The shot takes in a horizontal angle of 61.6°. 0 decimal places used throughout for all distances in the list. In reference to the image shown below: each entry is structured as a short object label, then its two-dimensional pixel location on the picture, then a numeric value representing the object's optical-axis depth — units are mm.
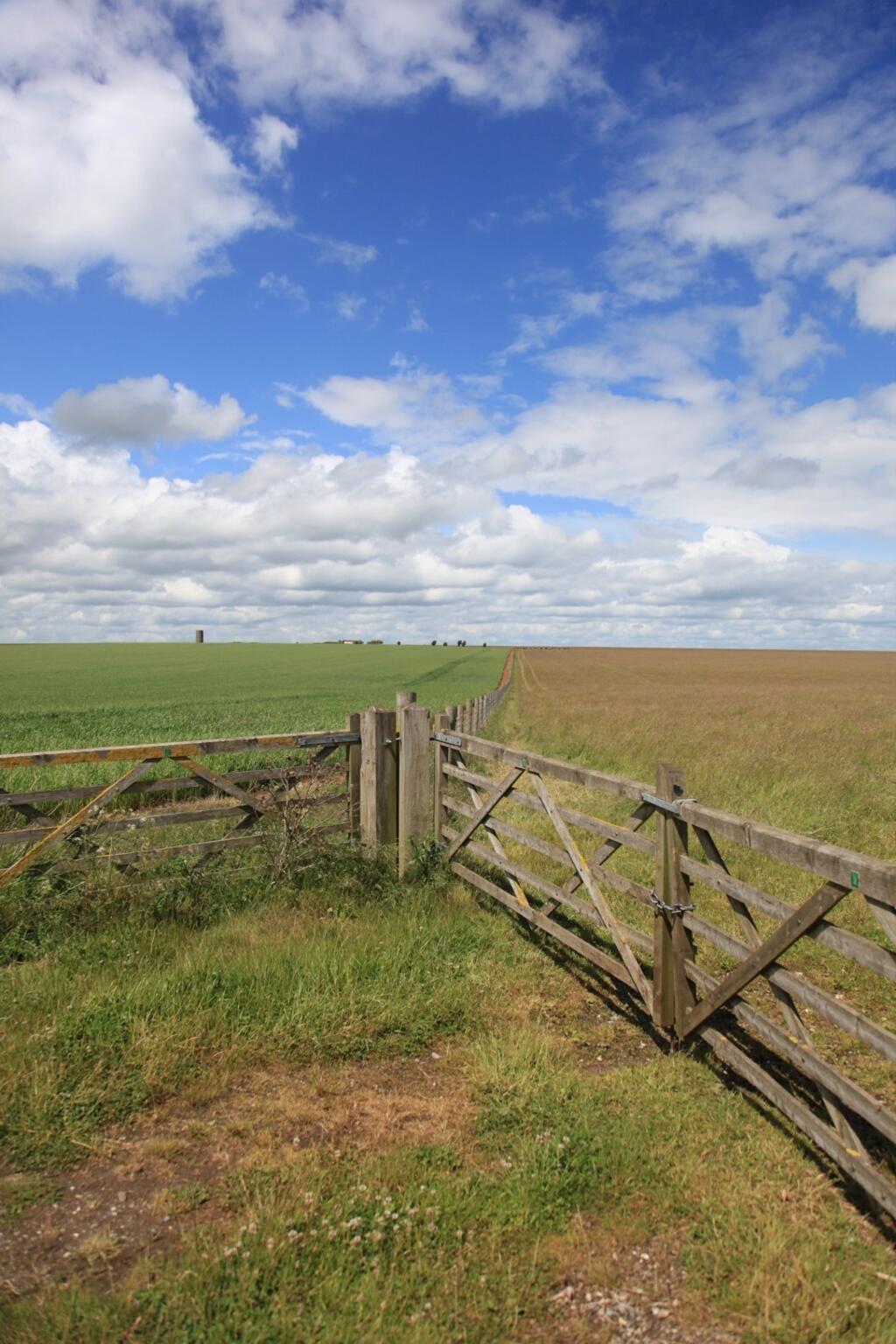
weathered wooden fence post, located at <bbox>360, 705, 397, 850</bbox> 7133
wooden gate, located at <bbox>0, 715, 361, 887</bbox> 5777
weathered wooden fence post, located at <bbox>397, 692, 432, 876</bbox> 7160
